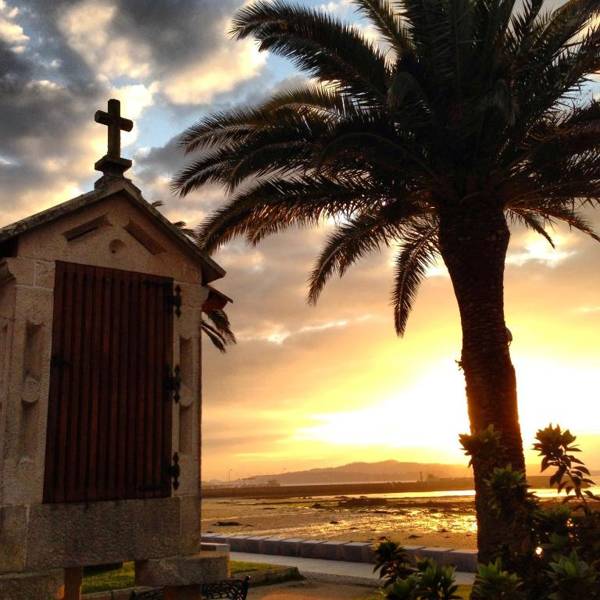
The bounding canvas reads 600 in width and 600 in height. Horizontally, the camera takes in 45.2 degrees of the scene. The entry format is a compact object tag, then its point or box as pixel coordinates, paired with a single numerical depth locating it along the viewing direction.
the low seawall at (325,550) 13.25
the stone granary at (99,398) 5.77
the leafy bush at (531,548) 4.32
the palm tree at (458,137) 10.99
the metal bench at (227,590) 7.92
